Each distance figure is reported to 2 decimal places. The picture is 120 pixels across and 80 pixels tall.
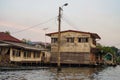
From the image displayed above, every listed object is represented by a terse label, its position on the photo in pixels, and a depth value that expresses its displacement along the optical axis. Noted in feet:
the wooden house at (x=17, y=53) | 72.53
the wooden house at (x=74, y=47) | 94.09
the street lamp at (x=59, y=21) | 75.90
